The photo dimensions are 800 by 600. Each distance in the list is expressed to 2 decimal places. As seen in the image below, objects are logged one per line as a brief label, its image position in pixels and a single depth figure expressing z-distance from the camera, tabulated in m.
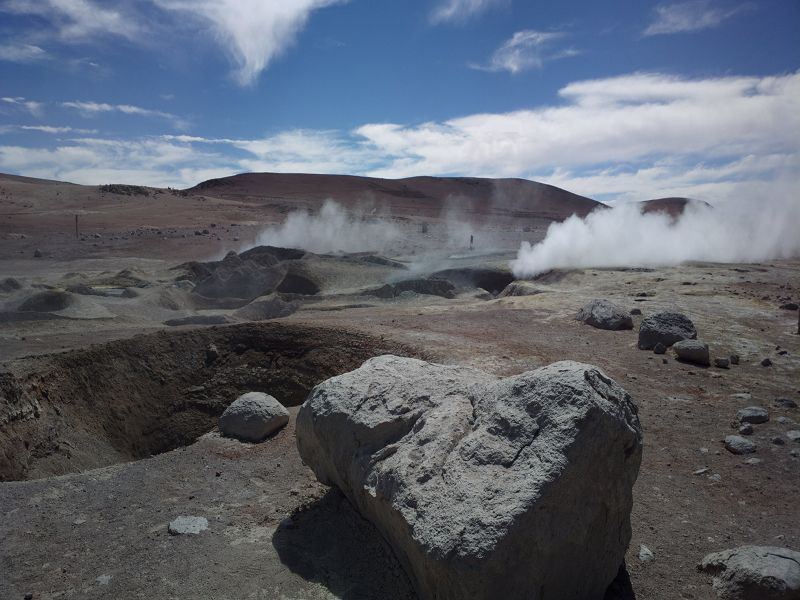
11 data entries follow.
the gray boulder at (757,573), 3.33
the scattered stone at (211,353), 8.86
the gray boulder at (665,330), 8.23
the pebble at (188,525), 4.25
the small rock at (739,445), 5.29
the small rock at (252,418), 5.97
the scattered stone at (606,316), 9.59
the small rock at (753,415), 5.79
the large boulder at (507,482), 2.88
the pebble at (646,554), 3.88
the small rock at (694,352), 7.61
